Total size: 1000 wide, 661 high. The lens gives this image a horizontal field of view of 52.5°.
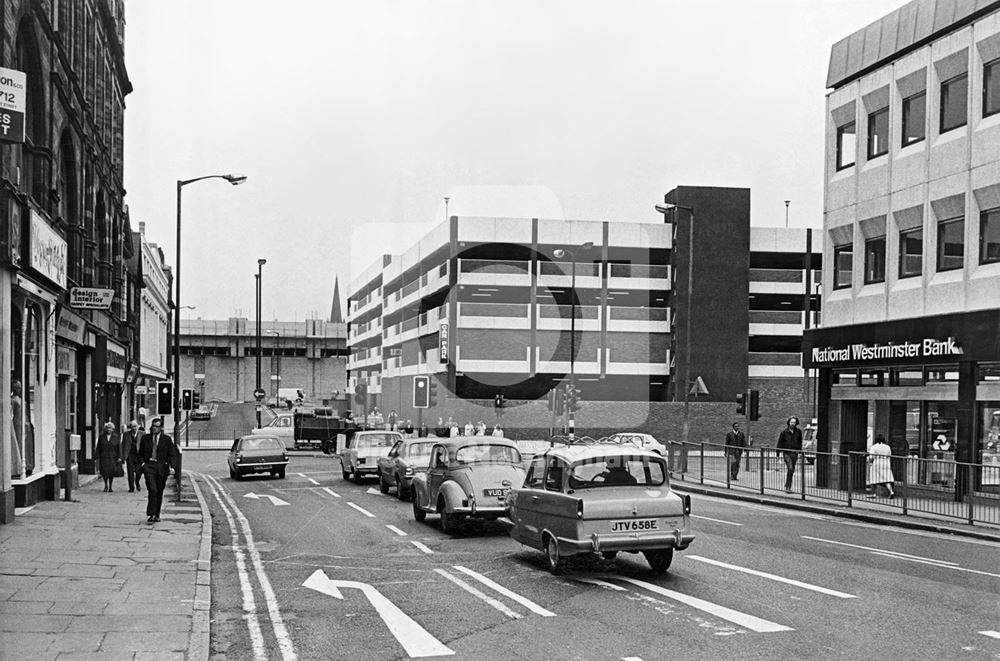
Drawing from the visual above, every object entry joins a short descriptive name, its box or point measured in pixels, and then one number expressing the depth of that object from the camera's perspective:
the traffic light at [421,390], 49.10
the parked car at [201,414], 91.38
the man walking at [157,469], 18.72
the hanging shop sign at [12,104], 11.47
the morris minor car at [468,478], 16.94
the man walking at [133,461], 25.86
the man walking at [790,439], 26.44
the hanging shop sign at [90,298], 23.11
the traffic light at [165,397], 27.45
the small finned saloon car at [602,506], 12.40
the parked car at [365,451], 29.41
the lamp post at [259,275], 67.25
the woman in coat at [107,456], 25.34
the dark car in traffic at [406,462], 23.95
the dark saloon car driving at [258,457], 31.97
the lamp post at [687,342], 67.06
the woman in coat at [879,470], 22.08
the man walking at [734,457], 28.08
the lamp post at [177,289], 33.34
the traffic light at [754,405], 30.70
